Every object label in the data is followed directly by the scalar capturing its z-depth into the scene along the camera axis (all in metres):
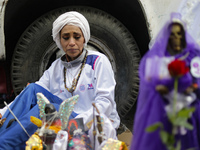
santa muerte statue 2.41
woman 3.06
